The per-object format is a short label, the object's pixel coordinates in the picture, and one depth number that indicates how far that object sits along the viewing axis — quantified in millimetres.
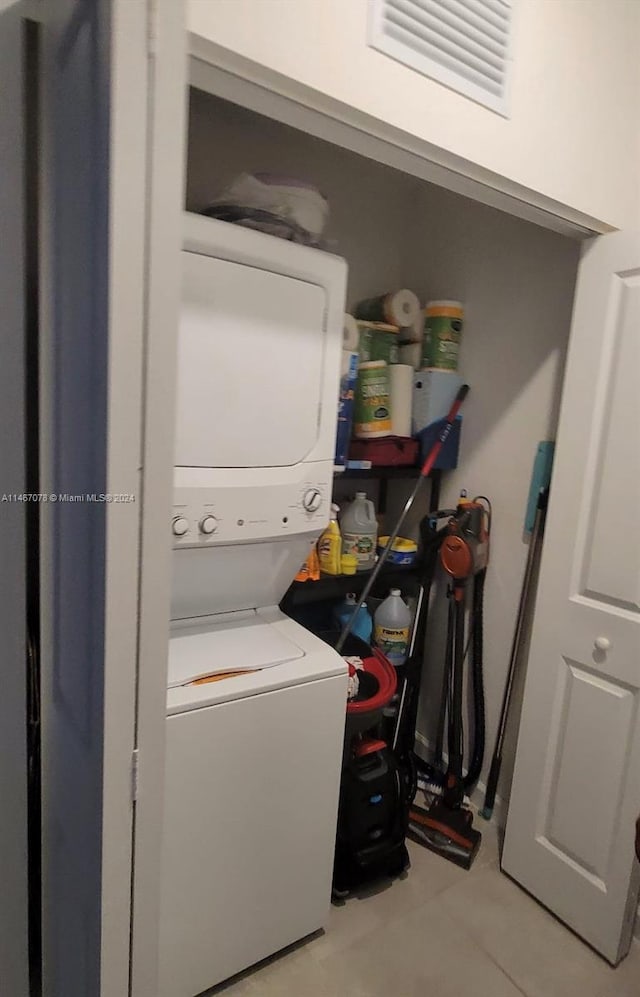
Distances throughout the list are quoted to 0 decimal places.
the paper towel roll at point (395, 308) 2021
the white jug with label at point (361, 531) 1994
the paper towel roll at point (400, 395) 2027
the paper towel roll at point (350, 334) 1809
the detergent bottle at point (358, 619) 2070
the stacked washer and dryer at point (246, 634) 1312
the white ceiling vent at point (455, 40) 1039
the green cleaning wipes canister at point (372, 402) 1939
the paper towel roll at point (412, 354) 2139
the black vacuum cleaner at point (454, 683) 1984
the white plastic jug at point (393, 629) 2053
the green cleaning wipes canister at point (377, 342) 1982
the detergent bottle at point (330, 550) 1910
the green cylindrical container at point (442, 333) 2084
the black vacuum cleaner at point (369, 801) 1710
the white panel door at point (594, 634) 1557
